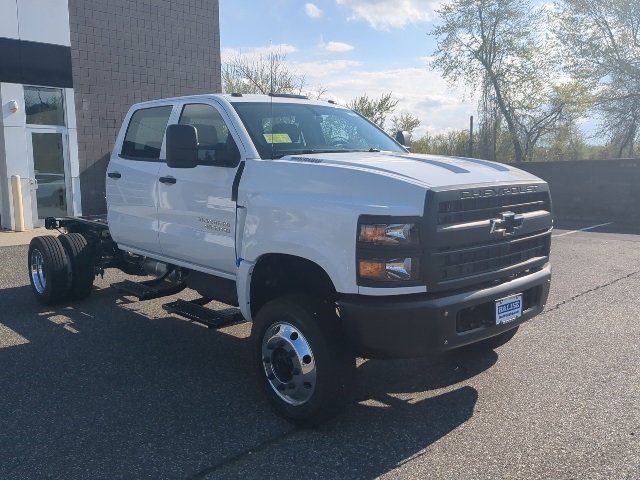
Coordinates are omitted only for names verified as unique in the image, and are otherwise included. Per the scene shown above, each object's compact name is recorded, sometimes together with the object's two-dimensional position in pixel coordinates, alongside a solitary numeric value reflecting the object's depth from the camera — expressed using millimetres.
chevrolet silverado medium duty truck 3633
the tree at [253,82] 24875
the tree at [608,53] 23312
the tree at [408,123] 32000
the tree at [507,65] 28766
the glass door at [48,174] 15000
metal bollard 14180
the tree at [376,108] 27156
